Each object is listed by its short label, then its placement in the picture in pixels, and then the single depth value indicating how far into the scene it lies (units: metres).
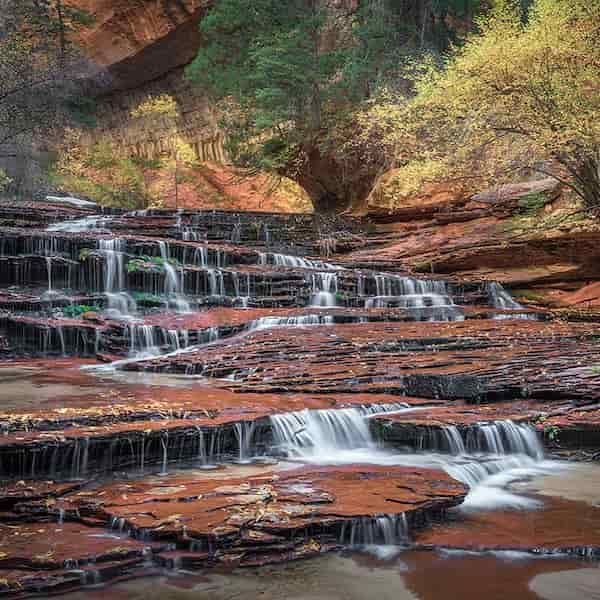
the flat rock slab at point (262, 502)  4.34
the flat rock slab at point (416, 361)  8.27
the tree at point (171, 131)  34.66
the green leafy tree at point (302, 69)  22.73
